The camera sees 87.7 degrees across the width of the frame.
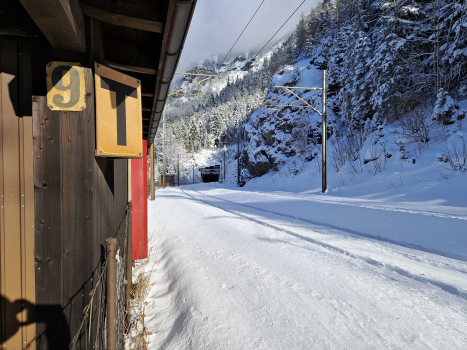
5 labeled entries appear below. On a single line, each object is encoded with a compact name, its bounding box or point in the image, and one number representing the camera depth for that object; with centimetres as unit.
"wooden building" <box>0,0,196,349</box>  172
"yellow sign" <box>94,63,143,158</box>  196
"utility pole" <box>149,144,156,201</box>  1446
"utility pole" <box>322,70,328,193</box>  1277
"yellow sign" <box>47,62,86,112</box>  173
